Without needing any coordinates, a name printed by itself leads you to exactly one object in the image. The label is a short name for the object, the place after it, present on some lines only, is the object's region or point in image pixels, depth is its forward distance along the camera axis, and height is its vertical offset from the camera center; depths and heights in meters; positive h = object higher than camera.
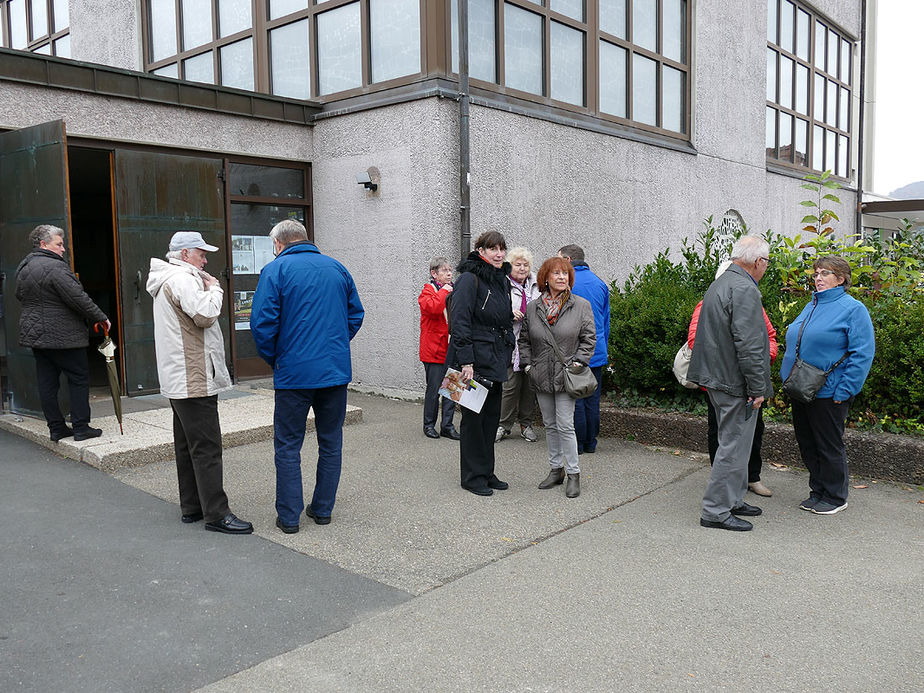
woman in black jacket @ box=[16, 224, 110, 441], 6.48 -0.35
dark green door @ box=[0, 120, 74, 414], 7.01 +0.69
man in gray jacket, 4.74 -0.57
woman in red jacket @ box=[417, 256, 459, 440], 7.32 -0.58
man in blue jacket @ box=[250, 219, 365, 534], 4.69 -0.41
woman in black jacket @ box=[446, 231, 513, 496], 5.52 -0.44
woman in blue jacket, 5.07 -0.59
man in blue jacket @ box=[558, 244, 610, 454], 6.71 -0.49
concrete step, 6.30 -1.34
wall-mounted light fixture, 9.55 +1.13
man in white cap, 4.70 -0.49
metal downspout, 9.12 +1.22
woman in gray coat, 5.65 -0.49
